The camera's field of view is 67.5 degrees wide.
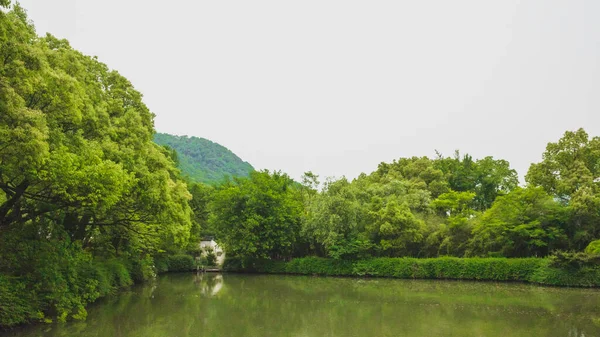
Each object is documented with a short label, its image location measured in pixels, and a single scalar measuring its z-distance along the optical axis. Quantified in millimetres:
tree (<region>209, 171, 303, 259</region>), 38156
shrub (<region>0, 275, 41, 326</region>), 12398
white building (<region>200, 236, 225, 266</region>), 46650
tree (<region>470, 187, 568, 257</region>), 29141
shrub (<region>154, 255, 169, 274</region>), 38656
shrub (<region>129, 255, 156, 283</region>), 28053
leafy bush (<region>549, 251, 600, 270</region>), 25938
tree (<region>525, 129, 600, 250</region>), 27984
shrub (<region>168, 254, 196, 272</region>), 42250
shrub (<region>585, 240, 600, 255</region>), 25831
